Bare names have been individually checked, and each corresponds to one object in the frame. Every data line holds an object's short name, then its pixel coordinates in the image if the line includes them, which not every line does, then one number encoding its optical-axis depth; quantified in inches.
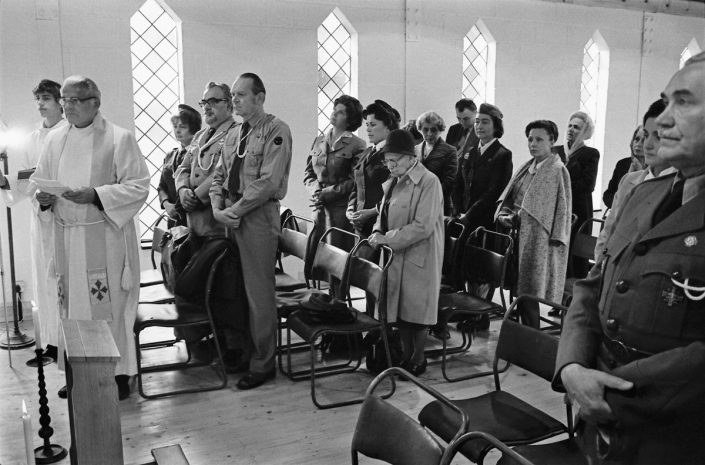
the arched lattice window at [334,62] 272.5
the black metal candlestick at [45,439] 107.6
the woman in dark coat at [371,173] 184.5
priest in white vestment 143.3
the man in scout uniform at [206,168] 164.7
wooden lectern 60.2
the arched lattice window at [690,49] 371.6
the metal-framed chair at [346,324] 143.1
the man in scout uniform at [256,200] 149.5
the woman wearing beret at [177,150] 197.3
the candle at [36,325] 103.0
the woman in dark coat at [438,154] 204.8
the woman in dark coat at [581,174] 203.2
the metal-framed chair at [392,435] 71.2
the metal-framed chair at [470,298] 157.5
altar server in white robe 158.0
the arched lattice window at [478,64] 305.0
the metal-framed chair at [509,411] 93.3
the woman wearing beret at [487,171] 194.7
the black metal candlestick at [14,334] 180.2
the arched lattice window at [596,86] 343.0
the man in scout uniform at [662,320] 56.5
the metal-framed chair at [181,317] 145.9
